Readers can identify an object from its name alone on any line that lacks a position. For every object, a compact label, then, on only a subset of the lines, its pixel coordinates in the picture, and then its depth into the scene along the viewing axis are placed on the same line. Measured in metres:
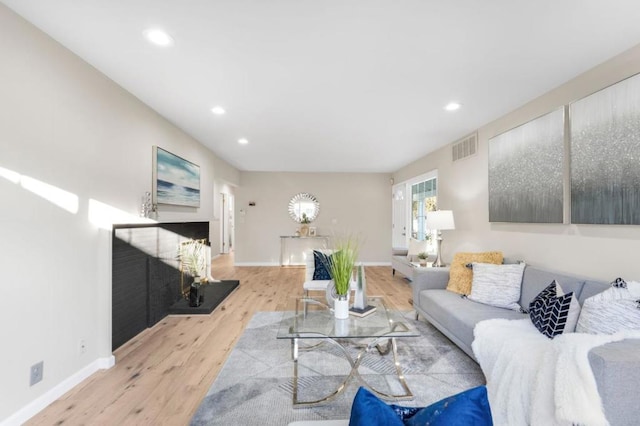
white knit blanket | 1.37
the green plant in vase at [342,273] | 2.24
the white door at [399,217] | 6.94
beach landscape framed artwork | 3.39
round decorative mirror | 7.44
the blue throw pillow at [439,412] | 0.64
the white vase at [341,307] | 2.31
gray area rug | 1.87
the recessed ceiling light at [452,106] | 3.03
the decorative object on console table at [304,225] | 7.19
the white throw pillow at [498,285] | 2.65
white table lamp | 3.94
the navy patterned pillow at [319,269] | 4.06
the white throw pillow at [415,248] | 5.36
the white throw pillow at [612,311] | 1.68
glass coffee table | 2.02
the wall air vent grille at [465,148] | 3.89
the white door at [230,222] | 9.70
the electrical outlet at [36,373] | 1.84
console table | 7.36
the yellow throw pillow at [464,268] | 3.01
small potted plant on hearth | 3.82
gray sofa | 1.36
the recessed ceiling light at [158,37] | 1.86
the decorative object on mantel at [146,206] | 3.12
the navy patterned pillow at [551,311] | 1.92
